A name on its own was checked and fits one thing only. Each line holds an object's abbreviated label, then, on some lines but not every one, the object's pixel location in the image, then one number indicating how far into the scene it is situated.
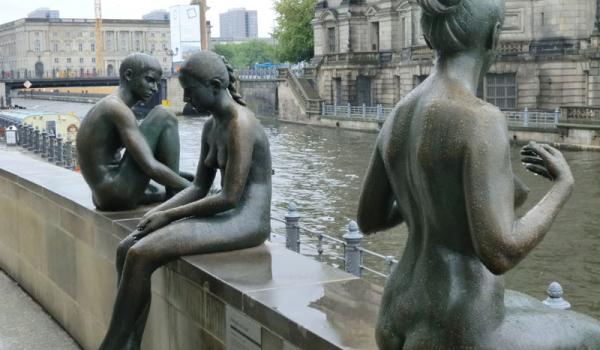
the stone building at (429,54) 44.38
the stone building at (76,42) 158.50
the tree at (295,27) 73.94
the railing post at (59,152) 21.41
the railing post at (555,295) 5.89
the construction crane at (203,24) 90.38
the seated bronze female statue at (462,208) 3.08
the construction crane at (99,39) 157.38
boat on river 32.62
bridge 87.56
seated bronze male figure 6.92
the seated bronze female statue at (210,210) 5.39
